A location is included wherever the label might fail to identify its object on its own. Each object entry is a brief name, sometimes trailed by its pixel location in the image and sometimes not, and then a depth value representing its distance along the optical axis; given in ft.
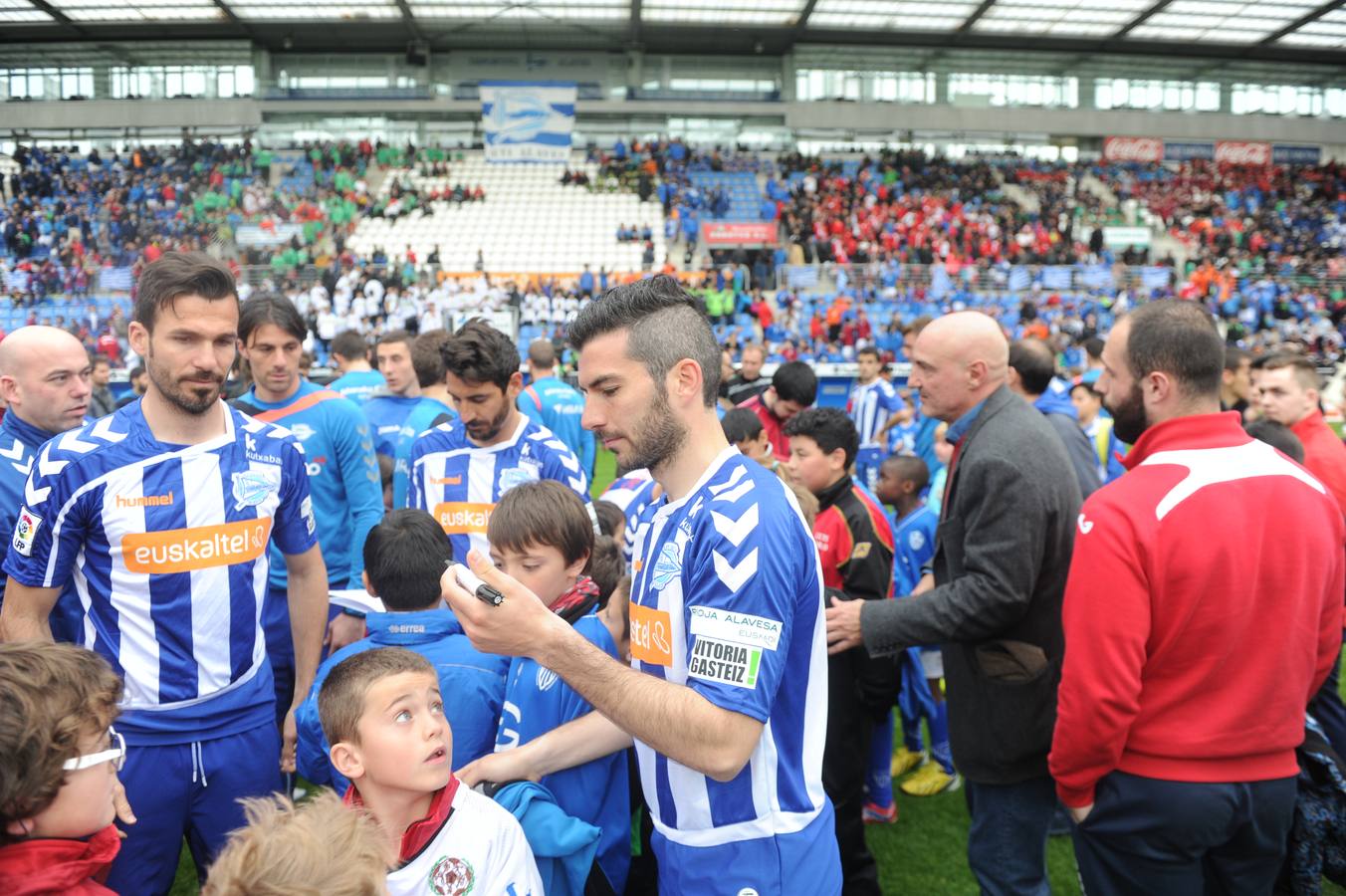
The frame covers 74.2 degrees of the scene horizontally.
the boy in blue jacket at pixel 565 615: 7.91
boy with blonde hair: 4.74
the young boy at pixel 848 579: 11.42
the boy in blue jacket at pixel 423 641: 8.24
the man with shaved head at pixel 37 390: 10.95
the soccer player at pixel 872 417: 32.24
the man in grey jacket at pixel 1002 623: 9.23
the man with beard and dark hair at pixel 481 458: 13.02
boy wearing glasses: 5.52
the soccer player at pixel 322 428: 13.70
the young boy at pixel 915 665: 16.08
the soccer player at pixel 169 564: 8.47
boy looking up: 6.45
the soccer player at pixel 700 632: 5.61
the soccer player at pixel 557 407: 22.50
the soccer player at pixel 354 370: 21.62
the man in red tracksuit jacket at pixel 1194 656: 7.56
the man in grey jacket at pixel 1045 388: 15.76
